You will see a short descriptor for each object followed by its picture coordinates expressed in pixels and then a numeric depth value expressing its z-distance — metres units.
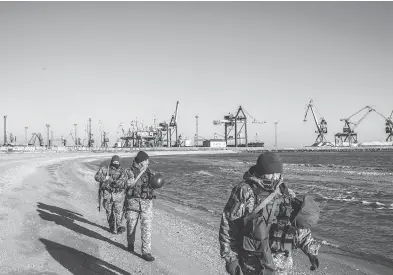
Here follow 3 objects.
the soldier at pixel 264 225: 3.07
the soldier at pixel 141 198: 6.01
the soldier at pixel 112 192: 7.63
